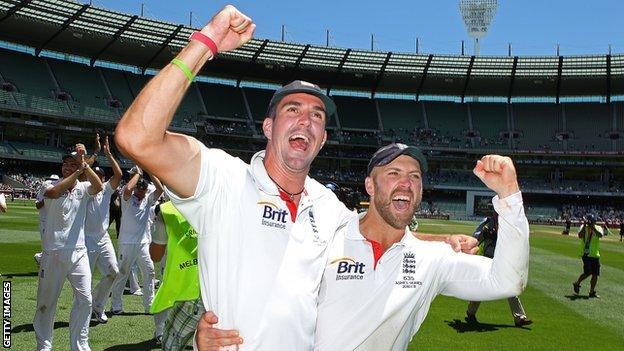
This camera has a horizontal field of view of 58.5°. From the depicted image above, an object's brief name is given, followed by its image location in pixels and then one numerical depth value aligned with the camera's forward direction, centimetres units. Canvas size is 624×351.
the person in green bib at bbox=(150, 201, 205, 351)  442
